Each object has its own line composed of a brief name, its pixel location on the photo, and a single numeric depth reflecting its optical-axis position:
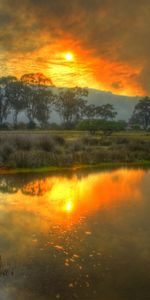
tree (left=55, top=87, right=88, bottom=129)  94.38
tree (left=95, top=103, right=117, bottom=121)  98.75
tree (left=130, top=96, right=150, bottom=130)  107.93
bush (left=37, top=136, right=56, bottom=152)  30.16
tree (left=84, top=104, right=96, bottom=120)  99.60
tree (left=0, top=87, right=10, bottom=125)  85.72
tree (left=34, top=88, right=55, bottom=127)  92.55
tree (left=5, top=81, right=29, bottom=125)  87.19
